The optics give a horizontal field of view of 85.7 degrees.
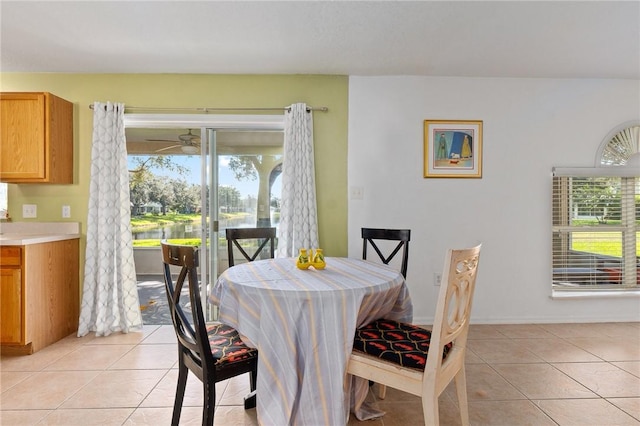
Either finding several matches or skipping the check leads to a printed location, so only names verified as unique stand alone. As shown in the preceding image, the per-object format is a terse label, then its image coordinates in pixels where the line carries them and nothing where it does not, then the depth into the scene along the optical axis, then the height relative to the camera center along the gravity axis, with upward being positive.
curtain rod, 3.27 +0.99
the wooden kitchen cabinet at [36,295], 2.60 -0.67
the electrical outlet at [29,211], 3.23 +0.01
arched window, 3.48 -0.08
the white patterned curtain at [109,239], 3.09 -0.25
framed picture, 3.39 +0.63
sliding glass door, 3.35 +0.38
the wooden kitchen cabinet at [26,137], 2.95 +0.64
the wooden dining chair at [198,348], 1.47 -0.64
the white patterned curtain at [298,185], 3.22 +0.25
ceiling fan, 3.76 +0.79
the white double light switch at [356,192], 3.39 +0.20
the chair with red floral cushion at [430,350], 1.43 -0.63
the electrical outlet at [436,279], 3.41 -0.66
